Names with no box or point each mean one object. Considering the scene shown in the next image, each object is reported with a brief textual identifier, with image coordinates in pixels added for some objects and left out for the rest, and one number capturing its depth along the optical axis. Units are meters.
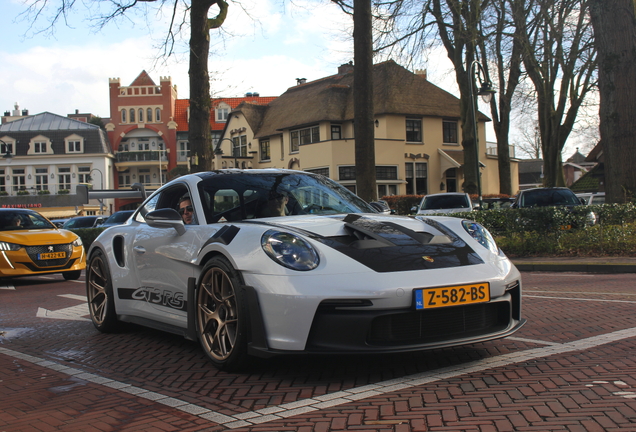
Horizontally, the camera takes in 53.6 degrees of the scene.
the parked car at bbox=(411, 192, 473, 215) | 21.14
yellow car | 11.58
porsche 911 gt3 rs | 3.72
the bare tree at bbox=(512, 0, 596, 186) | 19.81
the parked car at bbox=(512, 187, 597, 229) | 17.22
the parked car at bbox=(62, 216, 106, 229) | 27.36
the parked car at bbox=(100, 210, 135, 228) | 21.08
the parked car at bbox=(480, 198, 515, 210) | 22.02
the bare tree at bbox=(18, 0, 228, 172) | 15.16
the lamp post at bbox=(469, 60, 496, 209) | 22.02
